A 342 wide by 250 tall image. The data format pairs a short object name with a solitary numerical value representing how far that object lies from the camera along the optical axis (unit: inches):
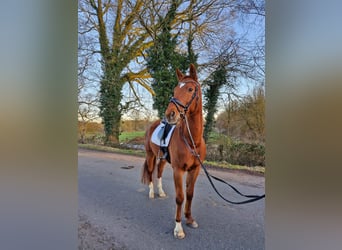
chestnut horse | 60.2
